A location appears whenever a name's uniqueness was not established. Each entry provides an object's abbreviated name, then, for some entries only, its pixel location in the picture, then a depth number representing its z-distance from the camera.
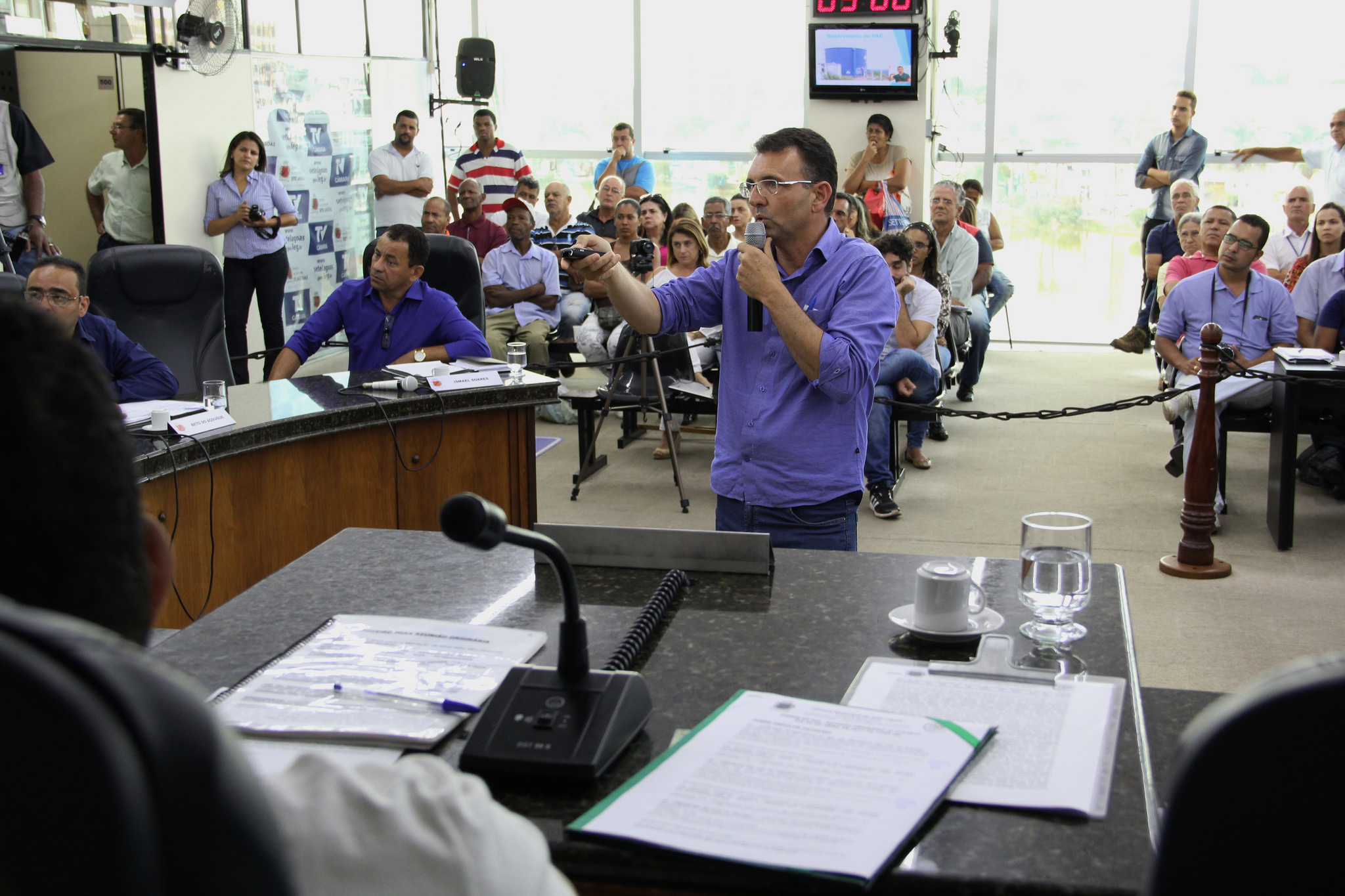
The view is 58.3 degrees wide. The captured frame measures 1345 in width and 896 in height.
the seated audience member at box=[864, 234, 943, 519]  5.44
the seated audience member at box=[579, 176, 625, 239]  8.24
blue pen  1.39
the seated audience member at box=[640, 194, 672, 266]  7.34
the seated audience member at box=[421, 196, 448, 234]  7.83
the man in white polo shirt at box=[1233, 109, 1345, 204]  7.85
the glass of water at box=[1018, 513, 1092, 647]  1.60
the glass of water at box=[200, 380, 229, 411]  3.37
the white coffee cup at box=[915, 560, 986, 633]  1.61
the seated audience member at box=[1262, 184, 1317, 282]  7.35
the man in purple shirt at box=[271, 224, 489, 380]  4.49
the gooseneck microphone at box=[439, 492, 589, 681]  1.06
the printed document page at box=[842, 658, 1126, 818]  1.19
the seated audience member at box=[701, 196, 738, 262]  7.43
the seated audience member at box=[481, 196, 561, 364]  7.23
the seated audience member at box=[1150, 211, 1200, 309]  7.03
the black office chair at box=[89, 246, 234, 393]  4.39
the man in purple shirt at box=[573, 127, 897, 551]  2.51
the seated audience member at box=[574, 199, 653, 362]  6.21
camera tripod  5.31
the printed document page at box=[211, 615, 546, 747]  1.34
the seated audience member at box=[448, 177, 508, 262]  7.84
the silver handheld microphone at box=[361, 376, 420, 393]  3.81
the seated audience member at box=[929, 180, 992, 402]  7.45
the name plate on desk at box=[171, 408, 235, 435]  3.11
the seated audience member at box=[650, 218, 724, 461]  6.29
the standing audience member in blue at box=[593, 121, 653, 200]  9.50
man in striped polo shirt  8.81
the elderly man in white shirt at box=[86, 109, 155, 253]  6.84
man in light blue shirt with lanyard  5.29
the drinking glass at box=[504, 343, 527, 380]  4.12
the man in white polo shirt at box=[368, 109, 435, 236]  8.88
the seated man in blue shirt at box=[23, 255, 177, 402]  3.65
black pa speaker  9.62
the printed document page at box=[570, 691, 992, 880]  1.07
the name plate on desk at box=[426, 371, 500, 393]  3.87
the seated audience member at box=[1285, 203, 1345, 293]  6.48
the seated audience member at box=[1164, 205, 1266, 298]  5.95
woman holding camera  7.11
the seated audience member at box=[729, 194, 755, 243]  7.64
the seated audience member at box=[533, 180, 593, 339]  7.43
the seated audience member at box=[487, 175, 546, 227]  8.47
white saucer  1.60
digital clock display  9.04
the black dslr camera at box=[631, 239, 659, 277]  4.01
